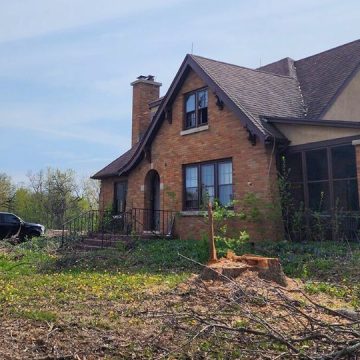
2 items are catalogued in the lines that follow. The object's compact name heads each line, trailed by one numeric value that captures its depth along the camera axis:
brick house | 13.30
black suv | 21.69
